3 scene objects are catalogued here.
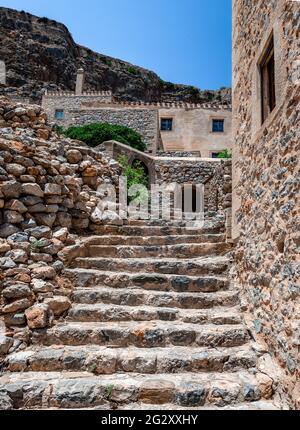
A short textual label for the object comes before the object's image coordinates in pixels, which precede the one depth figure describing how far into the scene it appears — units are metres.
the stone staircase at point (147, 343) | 2.92
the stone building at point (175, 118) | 21.47
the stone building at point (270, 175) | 2.80
